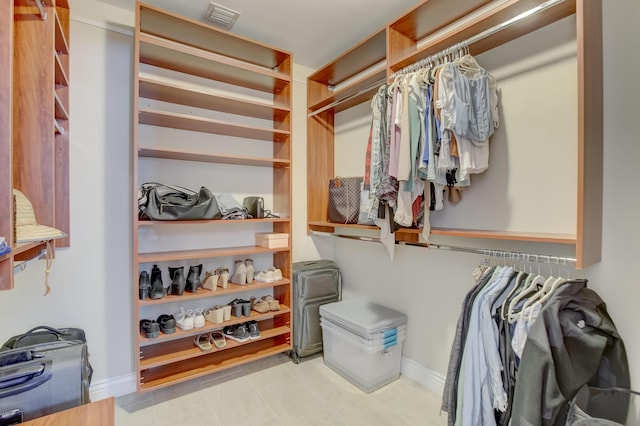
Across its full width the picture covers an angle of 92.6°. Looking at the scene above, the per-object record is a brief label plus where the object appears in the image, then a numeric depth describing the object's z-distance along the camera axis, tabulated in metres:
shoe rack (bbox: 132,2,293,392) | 1.91
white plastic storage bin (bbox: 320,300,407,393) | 2.00
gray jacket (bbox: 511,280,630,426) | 1.07
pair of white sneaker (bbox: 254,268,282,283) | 2.30
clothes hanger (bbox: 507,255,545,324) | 1.23
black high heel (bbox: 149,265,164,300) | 1.87
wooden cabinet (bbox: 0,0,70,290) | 1.08
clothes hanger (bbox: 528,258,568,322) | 1.19
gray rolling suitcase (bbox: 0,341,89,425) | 0.95
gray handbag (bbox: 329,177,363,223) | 2.29
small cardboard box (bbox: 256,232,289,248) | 2.30
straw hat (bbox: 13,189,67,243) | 0.86
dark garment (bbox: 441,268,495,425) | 1.36
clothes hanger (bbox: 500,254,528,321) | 1.26
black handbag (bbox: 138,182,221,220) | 1.81
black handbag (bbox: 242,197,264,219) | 2.24
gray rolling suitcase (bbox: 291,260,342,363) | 2.38
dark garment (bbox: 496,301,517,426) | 1.25
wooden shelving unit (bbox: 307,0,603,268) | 1.20
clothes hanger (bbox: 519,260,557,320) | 1.21
